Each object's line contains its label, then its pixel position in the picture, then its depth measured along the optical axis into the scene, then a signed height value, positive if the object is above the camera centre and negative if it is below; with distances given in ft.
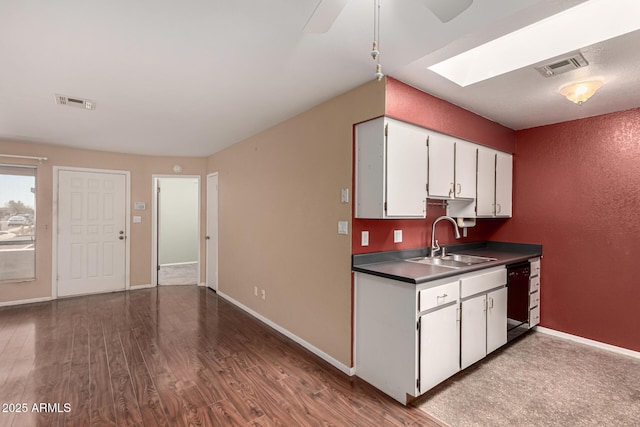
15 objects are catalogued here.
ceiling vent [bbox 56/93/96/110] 9.19 +3.41
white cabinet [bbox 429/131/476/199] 9.07 +1.46
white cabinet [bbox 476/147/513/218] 10.93 +1.16
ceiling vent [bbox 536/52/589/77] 6.90 +3.51
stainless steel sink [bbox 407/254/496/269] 9.43 -1.54
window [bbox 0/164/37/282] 14.57 -0.55
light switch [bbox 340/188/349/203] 8.68 +0.51
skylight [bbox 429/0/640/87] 5.93 +3.92
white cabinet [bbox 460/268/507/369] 8.26 -2.96
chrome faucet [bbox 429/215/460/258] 10.35 -0.78
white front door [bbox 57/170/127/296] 16.16 -1.15
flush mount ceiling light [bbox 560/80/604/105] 7.76 +3.21
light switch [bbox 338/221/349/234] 8.63 -0.41
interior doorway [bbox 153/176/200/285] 25.57 -1.13
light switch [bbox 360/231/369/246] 8.64 -0.74
